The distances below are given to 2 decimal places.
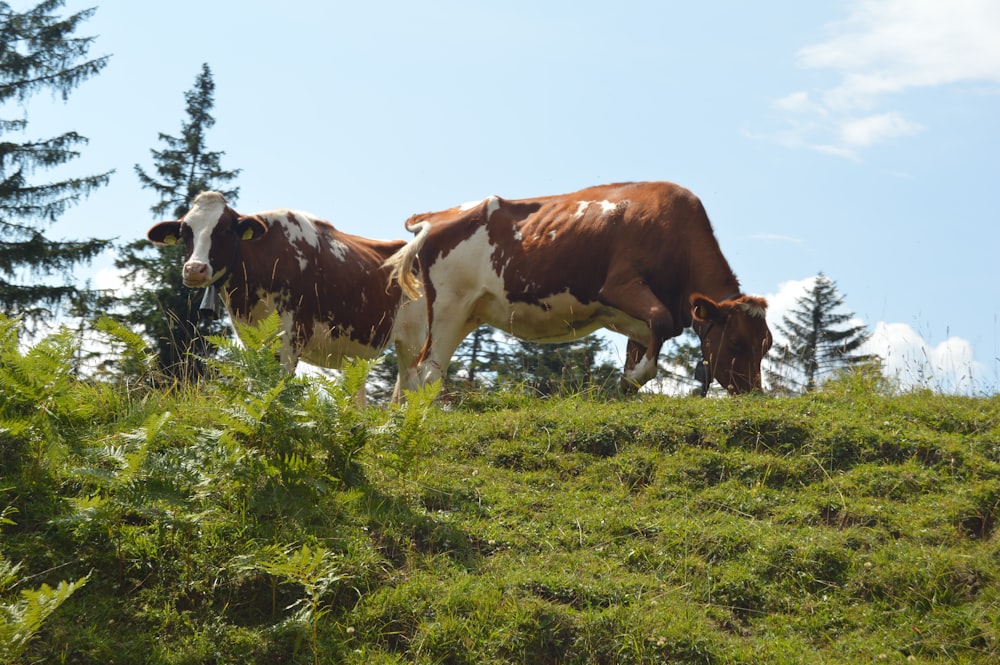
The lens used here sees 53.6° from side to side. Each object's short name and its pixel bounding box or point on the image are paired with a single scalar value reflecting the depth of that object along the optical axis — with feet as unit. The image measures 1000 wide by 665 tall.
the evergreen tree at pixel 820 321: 105.19
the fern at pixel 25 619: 14.07
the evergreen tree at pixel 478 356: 100.83
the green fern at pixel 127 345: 22.20
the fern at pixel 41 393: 20.08
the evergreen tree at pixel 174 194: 88.24
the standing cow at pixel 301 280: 37.78
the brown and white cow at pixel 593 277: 32.42
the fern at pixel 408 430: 20.89
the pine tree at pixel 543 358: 93.45
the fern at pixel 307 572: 16.25
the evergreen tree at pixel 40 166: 91.15
